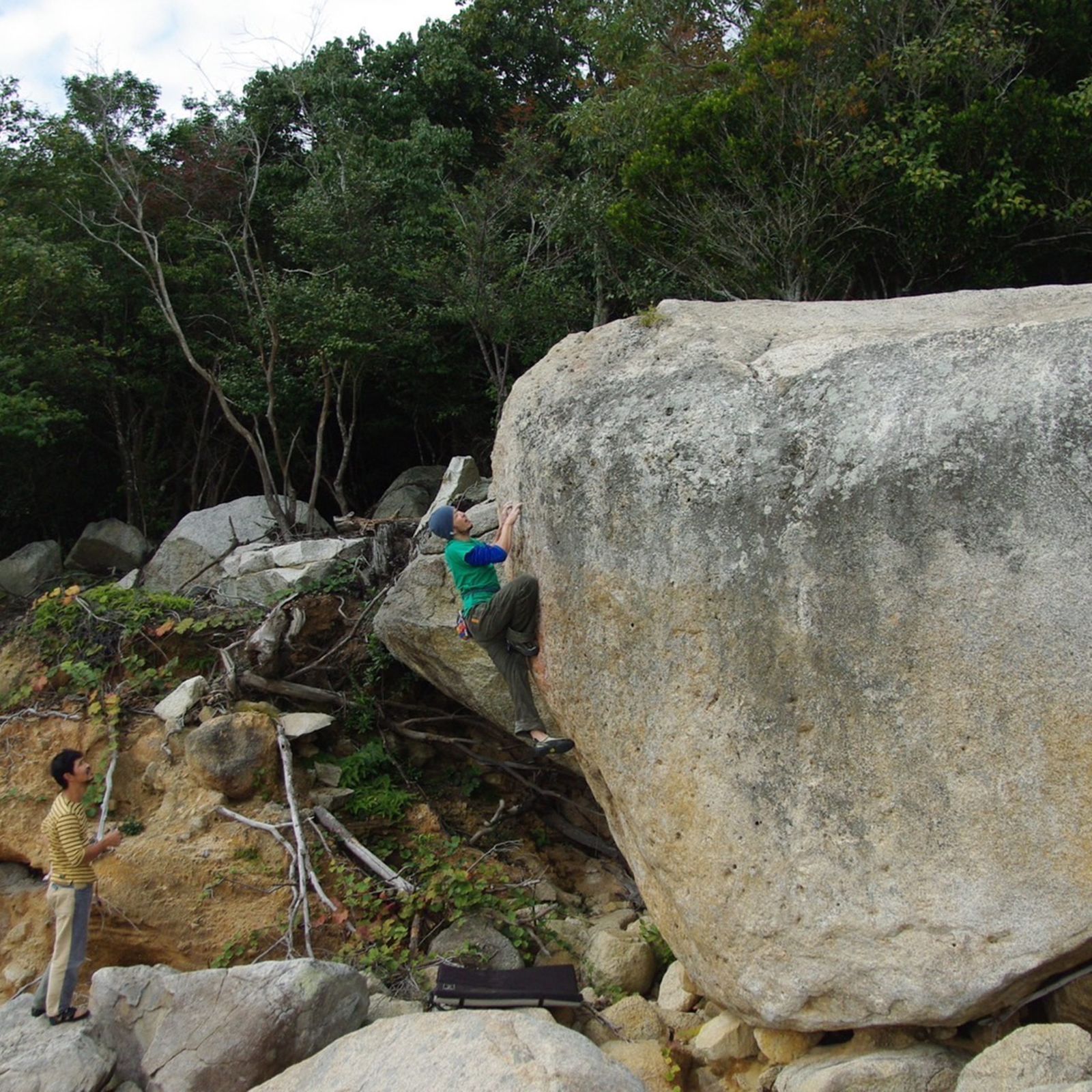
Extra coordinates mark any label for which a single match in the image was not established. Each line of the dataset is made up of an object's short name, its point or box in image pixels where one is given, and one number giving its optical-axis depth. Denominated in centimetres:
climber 693
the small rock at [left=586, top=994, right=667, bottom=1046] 669
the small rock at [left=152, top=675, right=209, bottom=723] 912
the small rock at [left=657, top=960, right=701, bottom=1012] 681
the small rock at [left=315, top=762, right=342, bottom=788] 897
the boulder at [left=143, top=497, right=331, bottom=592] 1289
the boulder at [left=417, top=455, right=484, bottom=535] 1076
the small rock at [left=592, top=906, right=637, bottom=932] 814
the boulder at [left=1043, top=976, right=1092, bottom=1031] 553
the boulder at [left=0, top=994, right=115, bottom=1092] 614
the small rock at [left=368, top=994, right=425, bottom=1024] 681
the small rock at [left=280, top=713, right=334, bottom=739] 892
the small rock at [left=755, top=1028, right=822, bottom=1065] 594
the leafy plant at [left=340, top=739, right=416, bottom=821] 881
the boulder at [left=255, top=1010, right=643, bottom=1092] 516
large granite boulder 529
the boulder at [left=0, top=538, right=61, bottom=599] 1404
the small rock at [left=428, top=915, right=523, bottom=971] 755
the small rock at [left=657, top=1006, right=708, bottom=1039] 659
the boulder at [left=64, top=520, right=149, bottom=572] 1466
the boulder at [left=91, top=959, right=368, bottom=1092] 611
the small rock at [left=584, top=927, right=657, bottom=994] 730
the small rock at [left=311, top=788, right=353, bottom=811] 865
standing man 661
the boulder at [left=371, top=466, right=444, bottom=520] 1435
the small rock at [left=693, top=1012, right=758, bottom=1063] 615
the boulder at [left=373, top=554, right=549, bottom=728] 841
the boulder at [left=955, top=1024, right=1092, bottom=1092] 491
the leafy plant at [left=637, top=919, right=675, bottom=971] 756
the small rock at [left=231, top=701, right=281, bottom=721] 901
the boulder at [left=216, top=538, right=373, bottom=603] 1060
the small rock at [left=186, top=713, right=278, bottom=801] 852
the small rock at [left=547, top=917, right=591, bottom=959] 789
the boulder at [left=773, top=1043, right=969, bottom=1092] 544
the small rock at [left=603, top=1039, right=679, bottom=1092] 612
